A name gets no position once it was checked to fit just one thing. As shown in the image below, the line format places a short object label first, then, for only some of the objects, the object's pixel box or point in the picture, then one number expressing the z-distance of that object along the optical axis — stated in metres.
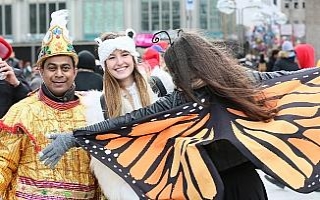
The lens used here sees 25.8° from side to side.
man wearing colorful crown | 3.36
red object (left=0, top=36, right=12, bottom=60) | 5.15
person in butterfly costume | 2.78
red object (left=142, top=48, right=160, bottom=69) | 7.61
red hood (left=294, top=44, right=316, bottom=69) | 9.42
